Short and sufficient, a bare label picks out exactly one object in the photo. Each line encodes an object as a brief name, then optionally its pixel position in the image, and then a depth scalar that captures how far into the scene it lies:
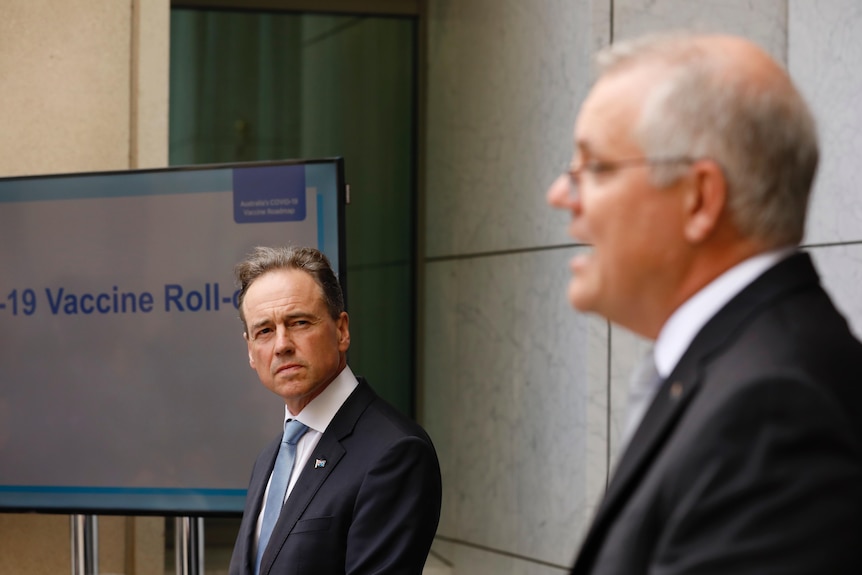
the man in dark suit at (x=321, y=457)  5.23
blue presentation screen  8.64
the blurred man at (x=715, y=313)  2.12
